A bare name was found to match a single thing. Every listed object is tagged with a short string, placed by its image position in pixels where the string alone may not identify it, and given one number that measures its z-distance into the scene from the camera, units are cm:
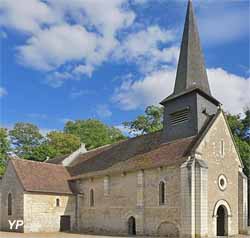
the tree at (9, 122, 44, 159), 5841
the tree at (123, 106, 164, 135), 4783
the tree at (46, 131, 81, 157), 5331
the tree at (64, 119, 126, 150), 6009
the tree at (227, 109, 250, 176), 3825
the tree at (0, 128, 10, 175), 5210
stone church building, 2441
